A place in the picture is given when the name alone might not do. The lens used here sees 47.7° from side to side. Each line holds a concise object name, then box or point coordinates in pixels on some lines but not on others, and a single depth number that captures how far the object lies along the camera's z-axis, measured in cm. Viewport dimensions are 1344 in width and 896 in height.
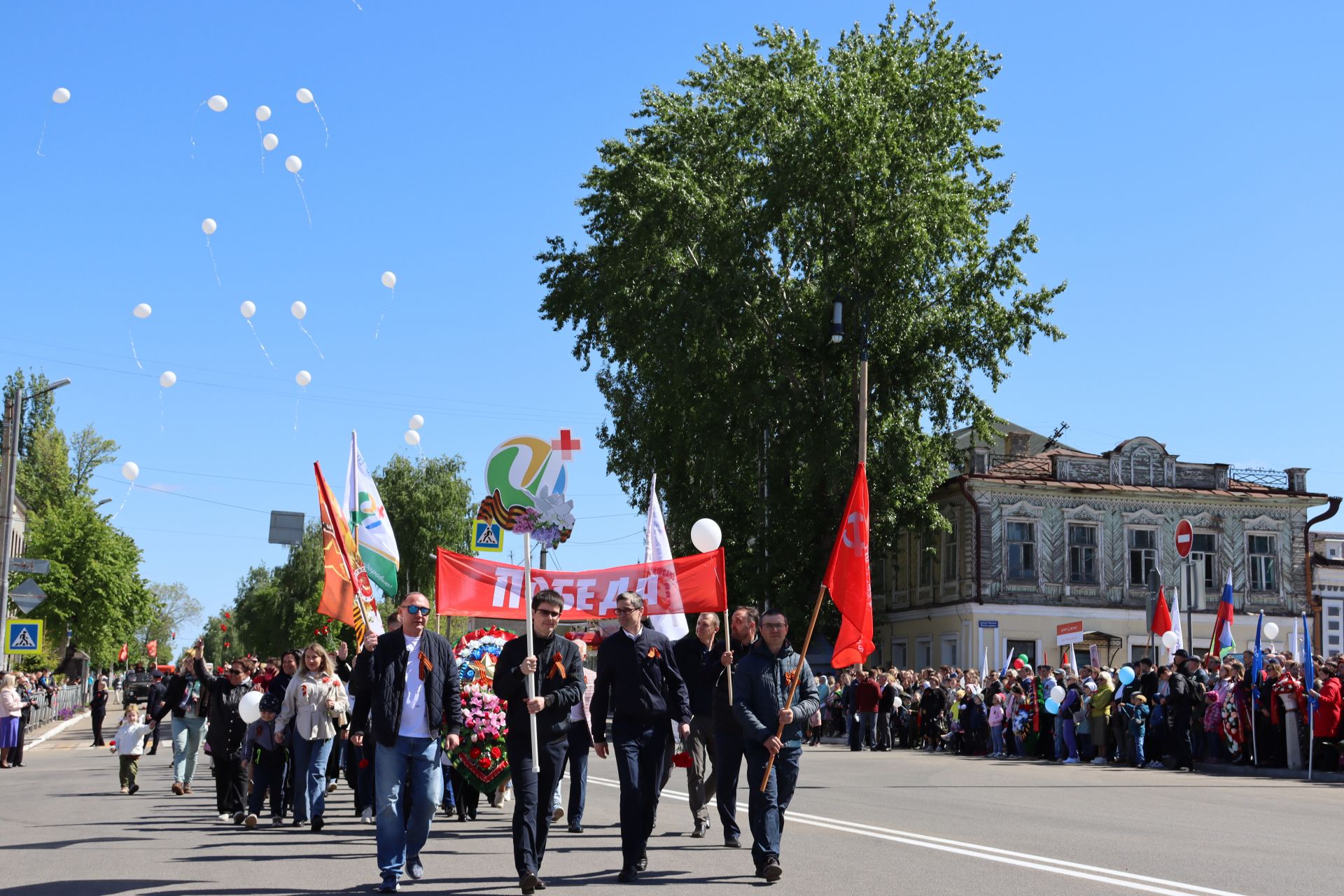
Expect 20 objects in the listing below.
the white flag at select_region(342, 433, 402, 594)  1816
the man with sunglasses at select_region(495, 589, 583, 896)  989
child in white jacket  1992
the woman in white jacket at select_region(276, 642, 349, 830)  1417
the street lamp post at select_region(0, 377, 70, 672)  3494
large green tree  3991
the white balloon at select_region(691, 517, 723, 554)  1530
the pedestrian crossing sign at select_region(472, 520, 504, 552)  3538
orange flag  1612
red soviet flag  1312
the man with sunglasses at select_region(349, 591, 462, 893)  1007
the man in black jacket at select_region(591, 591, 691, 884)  1011
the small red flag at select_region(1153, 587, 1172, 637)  2969
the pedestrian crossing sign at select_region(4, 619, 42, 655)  3177
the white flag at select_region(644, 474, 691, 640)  1524
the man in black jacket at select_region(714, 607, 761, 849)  1123
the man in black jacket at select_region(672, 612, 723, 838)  1260
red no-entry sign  3020
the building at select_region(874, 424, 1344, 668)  5062
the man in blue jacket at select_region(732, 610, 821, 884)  1019
